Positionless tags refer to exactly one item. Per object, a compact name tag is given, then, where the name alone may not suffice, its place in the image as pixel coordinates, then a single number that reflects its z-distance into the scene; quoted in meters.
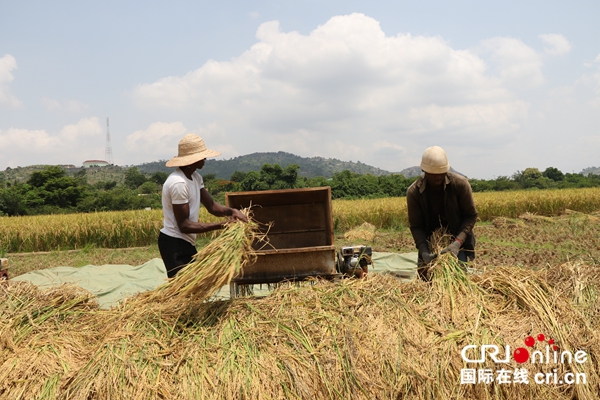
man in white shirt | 3.24
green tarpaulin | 6.10
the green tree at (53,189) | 29.69
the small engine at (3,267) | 3.76
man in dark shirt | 3.48
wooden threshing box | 3.85
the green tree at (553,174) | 43.88
